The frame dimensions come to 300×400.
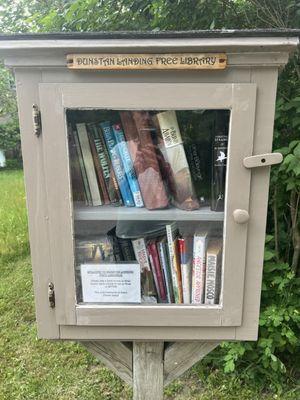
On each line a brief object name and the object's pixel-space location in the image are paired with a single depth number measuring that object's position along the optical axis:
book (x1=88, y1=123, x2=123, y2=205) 1.24
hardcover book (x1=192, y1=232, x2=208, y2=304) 1.27
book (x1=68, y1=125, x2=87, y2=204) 1.17
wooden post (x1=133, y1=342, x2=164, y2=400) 1.44
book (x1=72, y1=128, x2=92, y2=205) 1.19
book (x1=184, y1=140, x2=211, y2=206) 1.22
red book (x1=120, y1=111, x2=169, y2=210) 1.21
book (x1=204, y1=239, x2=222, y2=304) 1.23
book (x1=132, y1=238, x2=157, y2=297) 1.32
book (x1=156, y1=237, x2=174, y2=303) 1.32
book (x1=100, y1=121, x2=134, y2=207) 1.24
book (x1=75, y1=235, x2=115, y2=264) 1.24
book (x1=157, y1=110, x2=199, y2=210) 1.19
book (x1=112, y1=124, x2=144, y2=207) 1.24
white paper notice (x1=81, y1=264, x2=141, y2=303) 1.26
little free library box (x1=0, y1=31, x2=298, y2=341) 1.05
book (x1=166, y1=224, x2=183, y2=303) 1.30
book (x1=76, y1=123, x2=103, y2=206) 1.19
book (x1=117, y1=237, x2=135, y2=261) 1.33
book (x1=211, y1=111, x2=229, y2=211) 1.12
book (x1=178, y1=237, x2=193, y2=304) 1.29
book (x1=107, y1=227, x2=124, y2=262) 1.31
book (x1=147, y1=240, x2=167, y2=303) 1.32
